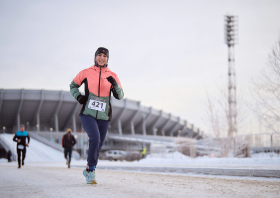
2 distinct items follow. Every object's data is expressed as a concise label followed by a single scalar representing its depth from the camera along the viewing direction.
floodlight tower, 43.53
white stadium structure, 56.59
